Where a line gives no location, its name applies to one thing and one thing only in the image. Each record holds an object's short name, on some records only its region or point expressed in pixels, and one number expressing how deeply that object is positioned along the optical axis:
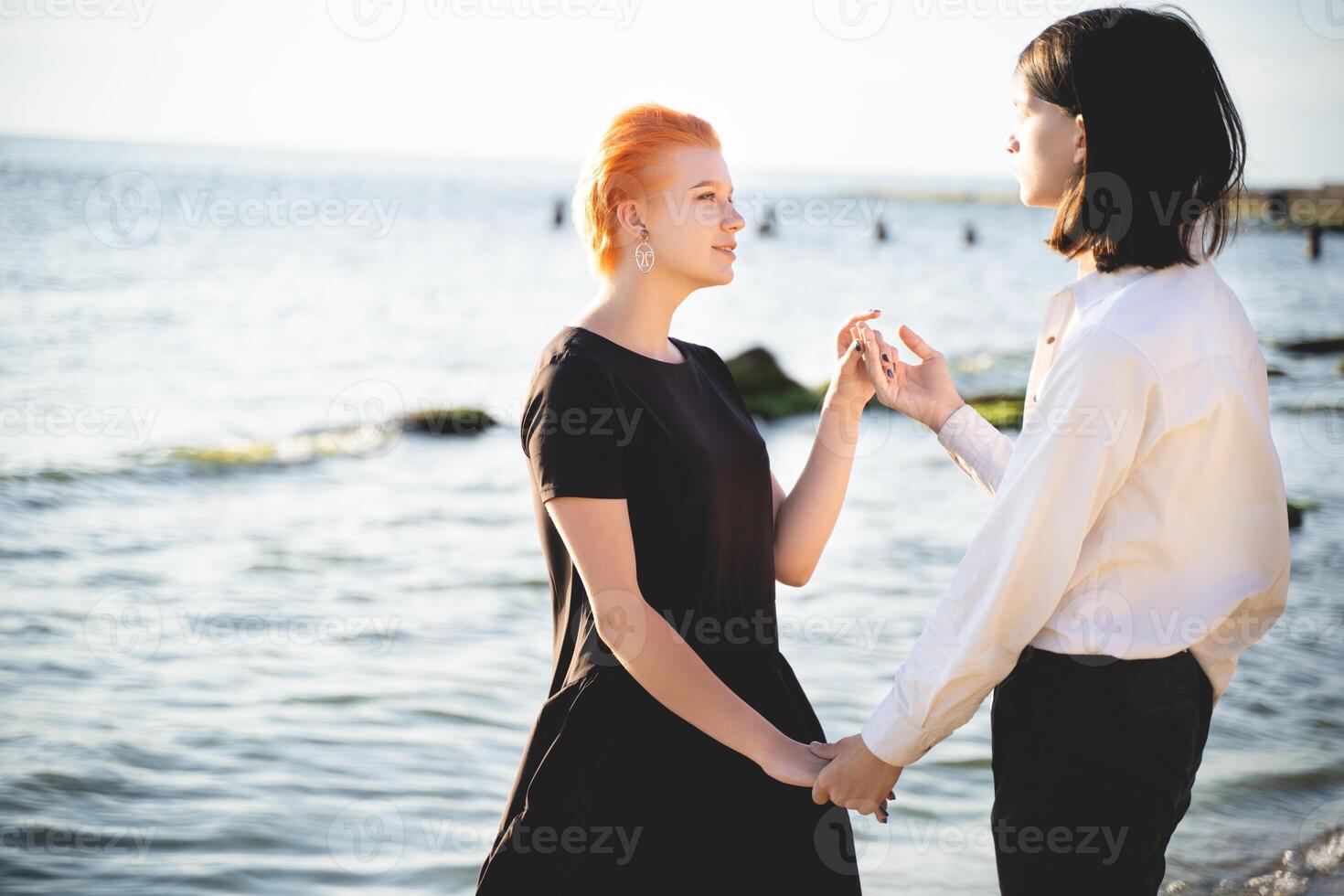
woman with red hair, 2.33
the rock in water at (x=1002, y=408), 12.50
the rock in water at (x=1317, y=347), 19.36
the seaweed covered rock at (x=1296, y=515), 9.06
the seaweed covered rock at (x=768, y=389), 13.68
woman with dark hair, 2.03
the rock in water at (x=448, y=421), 13.02
